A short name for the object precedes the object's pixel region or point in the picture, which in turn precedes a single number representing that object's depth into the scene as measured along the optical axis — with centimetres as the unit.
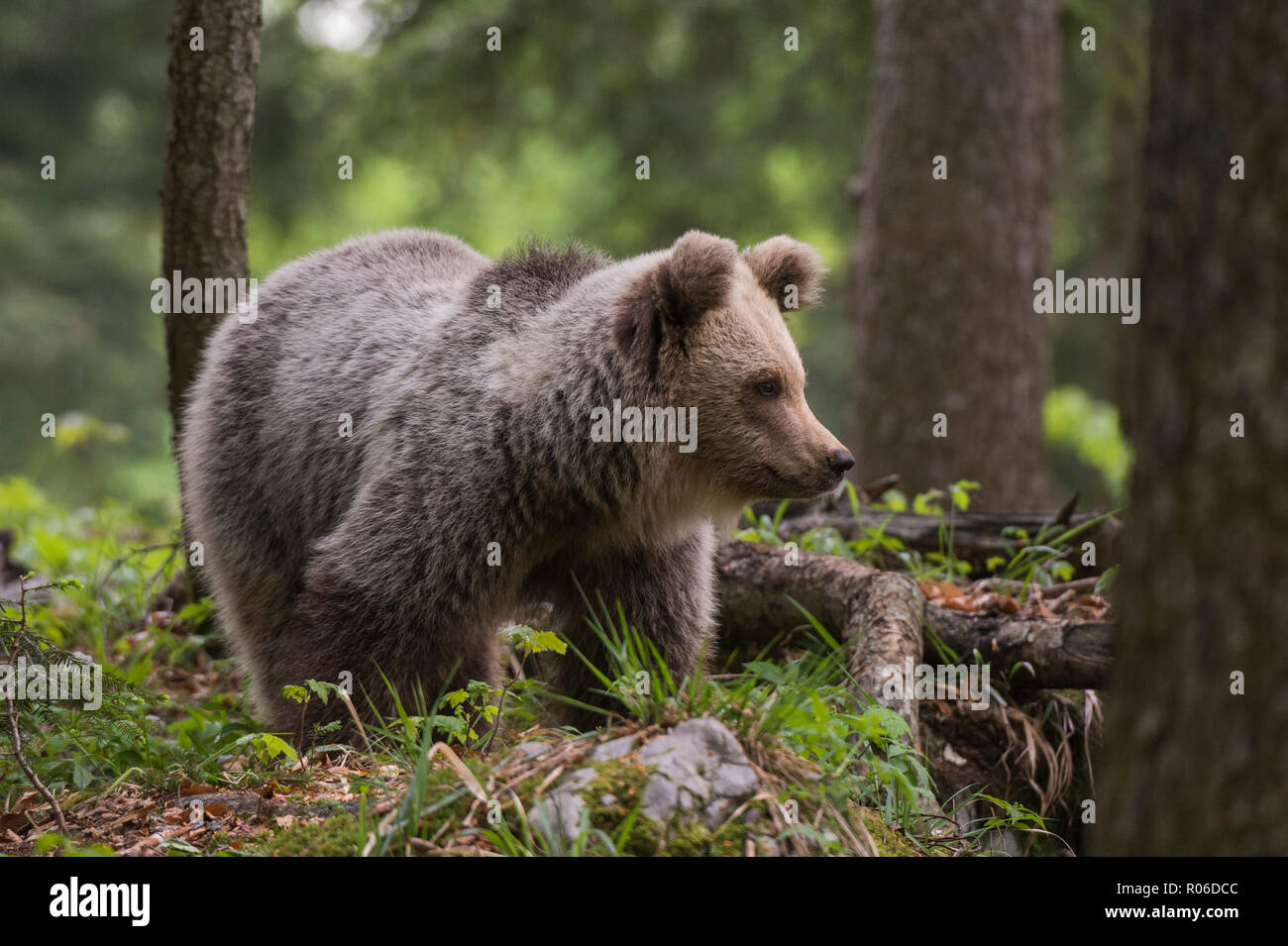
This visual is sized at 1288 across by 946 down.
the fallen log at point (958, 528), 593
